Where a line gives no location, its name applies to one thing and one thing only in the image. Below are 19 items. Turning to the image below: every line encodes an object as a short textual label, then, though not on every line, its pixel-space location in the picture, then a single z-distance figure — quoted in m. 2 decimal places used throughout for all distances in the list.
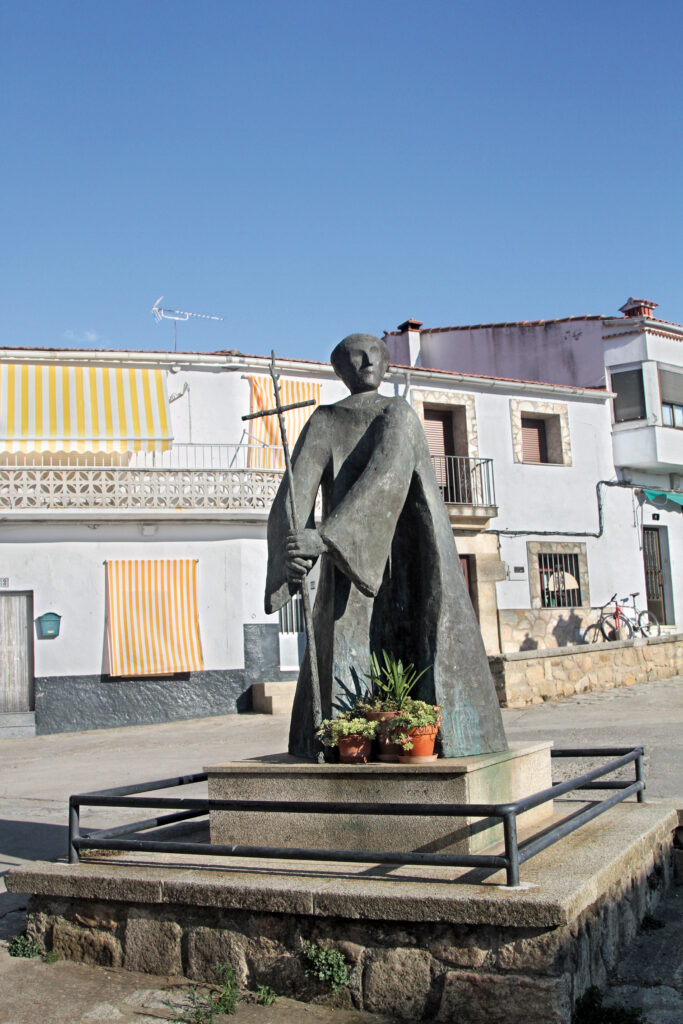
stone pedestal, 3.67
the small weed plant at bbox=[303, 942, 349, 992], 3.33
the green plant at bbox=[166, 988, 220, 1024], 3.19
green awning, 21.90
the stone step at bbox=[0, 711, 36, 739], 15.80
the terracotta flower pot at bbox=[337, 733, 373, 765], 3.96
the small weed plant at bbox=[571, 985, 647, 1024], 3.09
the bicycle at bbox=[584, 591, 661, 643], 20.48
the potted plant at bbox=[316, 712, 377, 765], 3.94
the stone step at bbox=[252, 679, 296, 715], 16.56
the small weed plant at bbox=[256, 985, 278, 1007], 3.37
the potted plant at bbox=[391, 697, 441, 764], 3.84
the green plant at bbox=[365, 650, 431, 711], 4.00
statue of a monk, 4.05
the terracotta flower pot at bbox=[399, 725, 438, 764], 3.85
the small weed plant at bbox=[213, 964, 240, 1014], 3.26
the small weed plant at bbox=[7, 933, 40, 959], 3.94
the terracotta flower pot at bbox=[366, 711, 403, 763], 3.90
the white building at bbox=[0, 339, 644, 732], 16.39
